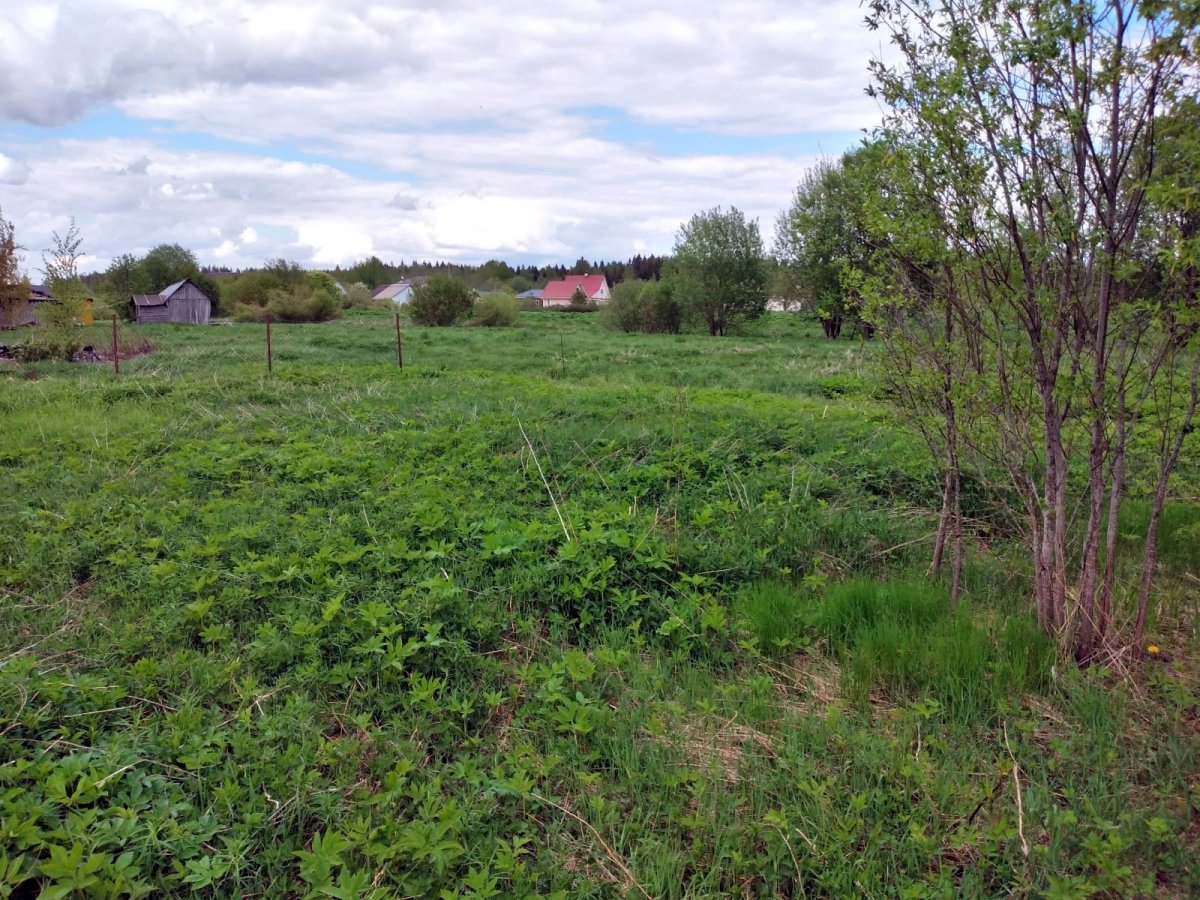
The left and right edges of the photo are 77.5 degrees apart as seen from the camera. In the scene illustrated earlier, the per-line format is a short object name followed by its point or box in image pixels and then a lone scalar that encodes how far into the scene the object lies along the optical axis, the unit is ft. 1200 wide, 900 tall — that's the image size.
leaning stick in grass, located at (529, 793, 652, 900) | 8.37
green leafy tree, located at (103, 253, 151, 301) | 183.52
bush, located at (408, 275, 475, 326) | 127.13
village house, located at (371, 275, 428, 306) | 269.23
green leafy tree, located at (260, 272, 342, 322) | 145.79
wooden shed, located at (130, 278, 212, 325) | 156.76
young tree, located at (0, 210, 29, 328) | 84.53
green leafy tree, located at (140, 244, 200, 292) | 184.44
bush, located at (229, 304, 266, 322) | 150.07
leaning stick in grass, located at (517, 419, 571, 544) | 17.26
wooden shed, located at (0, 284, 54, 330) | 93.20
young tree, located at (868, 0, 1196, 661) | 11.09
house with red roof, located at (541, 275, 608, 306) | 287.07
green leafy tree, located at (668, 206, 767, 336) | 117.39
